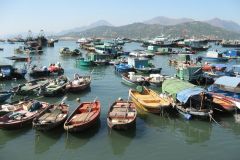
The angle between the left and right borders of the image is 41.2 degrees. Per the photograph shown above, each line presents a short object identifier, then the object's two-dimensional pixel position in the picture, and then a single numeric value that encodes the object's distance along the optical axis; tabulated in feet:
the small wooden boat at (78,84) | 120.68
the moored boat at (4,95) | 103.50
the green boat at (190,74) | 133.49
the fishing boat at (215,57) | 223.51
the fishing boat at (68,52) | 269.23
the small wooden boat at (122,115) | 76.18
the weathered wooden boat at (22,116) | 78.23
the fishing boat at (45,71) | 155.74
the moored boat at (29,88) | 115.16
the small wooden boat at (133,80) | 132.74
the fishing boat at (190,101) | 87.66
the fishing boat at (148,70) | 163.63
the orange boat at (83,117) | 75.15
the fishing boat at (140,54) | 242.17
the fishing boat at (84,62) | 201.64
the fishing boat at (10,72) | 147.31
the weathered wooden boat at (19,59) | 237.55
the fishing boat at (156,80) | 130.41
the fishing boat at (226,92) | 93.76
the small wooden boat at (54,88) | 114.11
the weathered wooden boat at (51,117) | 75.18
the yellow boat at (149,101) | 91.01
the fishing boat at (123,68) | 169.17
